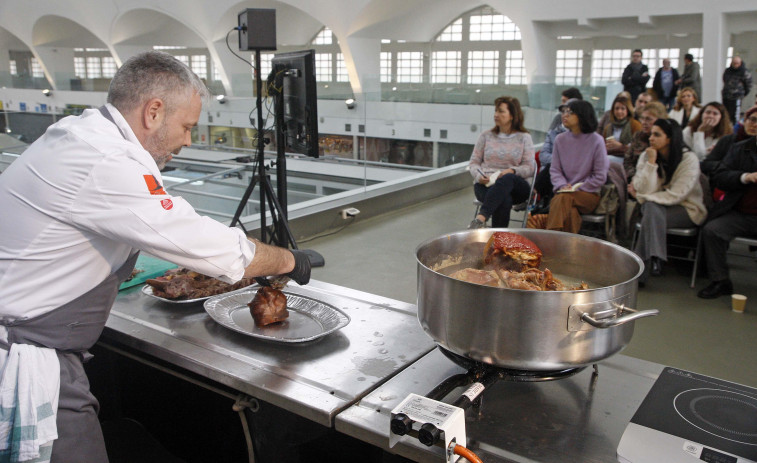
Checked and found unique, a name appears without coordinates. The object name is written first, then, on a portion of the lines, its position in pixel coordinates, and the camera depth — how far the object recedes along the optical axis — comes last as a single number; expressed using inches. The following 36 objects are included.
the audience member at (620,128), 243.4
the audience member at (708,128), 209.3
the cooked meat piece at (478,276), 59.3
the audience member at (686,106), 291.7
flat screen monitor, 151.6
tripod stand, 156.0
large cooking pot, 49.4
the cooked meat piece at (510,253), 65.5
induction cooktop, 45.8
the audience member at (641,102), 286.2
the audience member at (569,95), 274.8
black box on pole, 147.7
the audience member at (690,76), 415.5
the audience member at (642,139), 208.1
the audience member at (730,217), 172.4
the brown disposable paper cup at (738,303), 163.6
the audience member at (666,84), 432.5
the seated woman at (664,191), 180.9
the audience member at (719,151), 186.2
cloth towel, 53.4
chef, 54.4
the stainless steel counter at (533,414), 50.1
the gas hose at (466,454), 45.8
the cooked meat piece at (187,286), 80.5
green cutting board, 88.1
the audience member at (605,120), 257.4
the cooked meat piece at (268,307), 73.0
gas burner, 54.9
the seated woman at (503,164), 213.6
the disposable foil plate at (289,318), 70.1
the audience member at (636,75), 426.3
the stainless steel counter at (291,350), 59.3
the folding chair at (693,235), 180.1
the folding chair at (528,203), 218.8
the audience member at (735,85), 383.9
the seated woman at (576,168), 193.9
